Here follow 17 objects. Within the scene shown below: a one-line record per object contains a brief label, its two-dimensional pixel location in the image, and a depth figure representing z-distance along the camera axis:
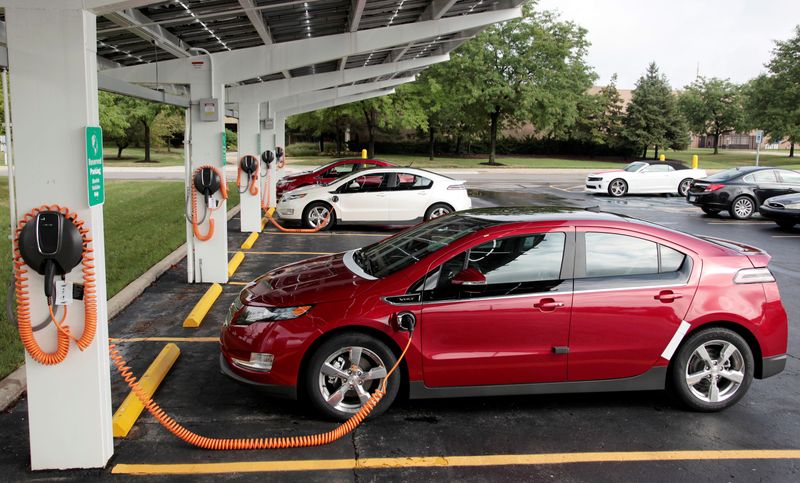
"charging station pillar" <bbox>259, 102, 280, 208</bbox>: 19.03
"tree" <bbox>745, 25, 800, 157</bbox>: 50.78
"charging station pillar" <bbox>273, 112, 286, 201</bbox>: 22.54
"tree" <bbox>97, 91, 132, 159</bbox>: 38.58
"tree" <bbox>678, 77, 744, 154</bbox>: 69.38
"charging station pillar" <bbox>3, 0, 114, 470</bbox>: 3.86
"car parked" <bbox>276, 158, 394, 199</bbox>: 19.72
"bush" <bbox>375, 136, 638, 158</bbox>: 58.88
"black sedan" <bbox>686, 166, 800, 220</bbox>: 18.50
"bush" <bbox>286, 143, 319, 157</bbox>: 58.94
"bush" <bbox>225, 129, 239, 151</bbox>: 57.74
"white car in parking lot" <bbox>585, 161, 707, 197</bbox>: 25.36
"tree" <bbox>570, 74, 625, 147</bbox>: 58.22
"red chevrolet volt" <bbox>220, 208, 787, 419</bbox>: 4.84
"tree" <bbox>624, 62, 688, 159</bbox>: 56.22
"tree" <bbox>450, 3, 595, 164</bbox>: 44.06
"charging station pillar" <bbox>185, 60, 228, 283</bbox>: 9.56
